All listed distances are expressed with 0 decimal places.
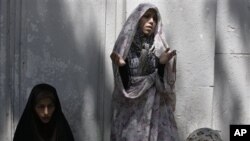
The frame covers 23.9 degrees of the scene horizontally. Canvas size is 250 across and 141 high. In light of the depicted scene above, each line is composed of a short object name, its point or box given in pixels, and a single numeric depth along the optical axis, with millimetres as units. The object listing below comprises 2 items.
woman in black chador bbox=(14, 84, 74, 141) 4398
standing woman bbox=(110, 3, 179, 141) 4375
